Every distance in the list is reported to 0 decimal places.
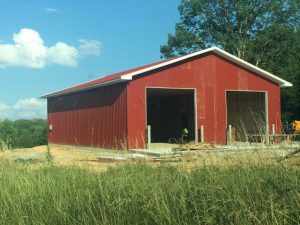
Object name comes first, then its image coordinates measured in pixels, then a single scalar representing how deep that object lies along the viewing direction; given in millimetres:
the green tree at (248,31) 37268
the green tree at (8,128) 26170
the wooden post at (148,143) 17339
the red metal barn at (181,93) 17672
